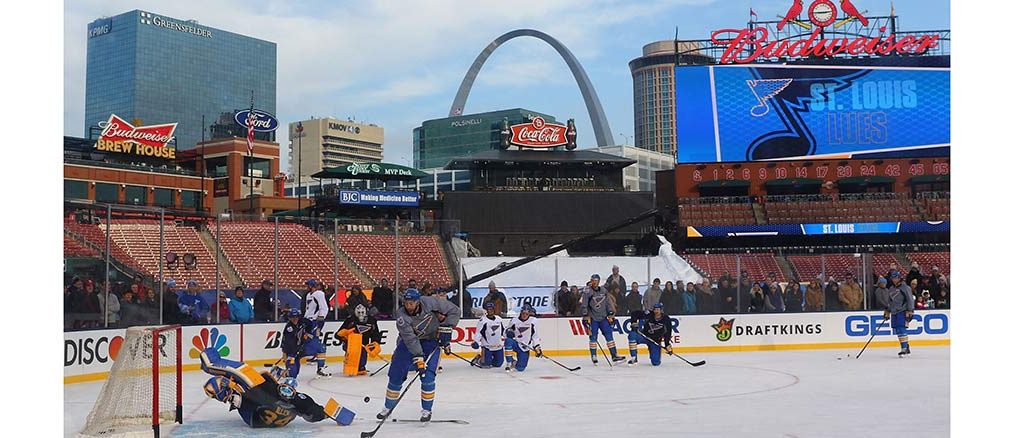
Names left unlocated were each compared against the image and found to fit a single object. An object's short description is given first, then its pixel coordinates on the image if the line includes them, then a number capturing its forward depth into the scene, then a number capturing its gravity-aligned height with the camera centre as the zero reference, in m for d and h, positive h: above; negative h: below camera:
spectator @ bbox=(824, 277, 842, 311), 25.02 -1.70
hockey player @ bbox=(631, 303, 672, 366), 19.94 -2.04
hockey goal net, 11.03 -1.86
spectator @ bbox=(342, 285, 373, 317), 22.22 -1.53
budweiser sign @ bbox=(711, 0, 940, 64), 48.75 +8.90
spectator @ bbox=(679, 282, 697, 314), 24.17 -1.69
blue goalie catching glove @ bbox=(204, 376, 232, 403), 11.50 -1.82
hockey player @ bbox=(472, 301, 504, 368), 19.44 -2.13
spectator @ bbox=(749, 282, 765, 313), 24.68 -1.72
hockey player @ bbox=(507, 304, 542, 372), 19.02 -2.12
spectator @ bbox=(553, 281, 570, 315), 23.81 -1.60
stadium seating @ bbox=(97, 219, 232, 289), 19.53 -0.35
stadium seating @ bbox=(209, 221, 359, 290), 24.20 -0.61
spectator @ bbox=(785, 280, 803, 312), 24.77 -1.73
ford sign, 72.88 +7.92
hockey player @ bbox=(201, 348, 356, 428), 11.38 -1.89
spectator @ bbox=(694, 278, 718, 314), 24.30 -1.69
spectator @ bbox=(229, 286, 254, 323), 21.02 -1.64
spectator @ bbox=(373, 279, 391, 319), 23.30 -1.65
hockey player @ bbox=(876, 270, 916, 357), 21.02 -1.60
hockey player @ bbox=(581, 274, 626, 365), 20.33 -1.74
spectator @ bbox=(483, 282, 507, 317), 21.65 -1.53
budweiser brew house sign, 66.69 +6.17
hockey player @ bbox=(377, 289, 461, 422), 11.86 -1.33
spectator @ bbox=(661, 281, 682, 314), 24.02 -1.72
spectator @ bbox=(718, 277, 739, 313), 24.45 -1.66
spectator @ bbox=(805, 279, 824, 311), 24.97 -1.72
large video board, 47.50 +5.41
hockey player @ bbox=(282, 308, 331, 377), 15.70 -1.71
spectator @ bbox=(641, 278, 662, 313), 23.58 -1.57
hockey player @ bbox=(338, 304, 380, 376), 18.41 -2.07
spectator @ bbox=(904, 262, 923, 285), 25.94 -1.23
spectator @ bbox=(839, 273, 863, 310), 25.06 -1.66
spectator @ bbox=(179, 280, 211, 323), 20.20 -1.55
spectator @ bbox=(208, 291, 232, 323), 20.80 -1.68
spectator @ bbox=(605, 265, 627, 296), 23.91 -1.25
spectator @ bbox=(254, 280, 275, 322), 21.53 -1.60
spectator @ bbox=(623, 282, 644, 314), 24.22 -1.73
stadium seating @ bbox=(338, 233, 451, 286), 27.62 -0.81
